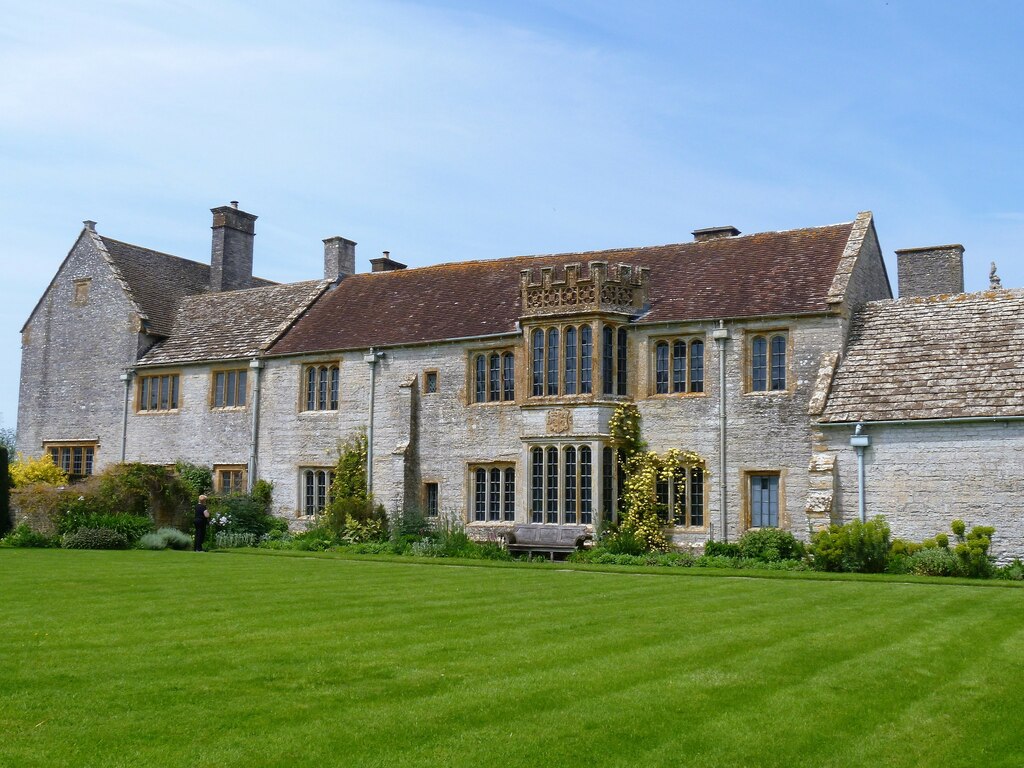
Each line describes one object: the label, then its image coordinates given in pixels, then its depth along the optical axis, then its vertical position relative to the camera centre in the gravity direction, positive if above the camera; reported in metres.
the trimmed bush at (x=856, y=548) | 22.62 -0.52
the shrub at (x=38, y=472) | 35.44 +1.29
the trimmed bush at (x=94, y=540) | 28.22 -0.66
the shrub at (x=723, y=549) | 25.34 -0.64
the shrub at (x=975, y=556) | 21.77 -0.62
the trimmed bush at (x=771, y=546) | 24.55 -0.54
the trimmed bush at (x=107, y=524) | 29.36 -0.27
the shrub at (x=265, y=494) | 33.66 +0.64
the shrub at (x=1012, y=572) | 21.61 -0.92
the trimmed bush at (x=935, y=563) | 21.94 -0.77
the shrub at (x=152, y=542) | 28.73 -0.71
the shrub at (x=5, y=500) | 30.84 +0.34
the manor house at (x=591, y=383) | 24.20 +3.56
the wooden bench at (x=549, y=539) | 27.31 -0.50
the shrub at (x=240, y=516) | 32.25 -0.02
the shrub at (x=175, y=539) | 29.31 -0.65
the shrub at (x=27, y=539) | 28.78 -0.68
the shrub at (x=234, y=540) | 30.81 -0.69
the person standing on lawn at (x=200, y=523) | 28.64 -0.21
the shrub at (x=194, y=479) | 34.16 +1.10
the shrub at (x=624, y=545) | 26.39 -0.59
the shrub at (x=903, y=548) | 22.80 -0.50
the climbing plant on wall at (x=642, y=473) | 27.03 +1.16
